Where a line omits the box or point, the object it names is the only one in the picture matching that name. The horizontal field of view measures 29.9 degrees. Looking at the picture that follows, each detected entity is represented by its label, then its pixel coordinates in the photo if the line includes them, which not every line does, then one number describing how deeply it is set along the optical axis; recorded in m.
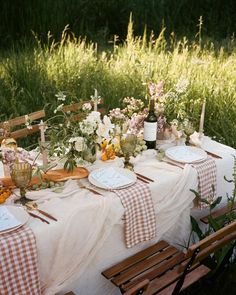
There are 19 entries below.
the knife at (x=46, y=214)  2.26
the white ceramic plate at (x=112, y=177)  2.53
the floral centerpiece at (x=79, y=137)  2.55
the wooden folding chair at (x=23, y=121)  3.19
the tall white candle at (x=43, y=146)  2.59
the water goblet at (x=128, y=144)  2.73
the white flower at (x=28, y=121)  2.56
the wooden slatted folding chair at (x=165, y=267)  2.22
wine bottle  2.95
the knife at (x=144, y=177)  2.67
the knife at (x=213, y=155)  3.05
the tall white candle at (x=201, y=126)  3.15
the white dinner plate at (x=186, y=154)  2.90
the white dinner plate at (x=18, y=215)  2.11
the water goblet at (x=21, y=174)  2.28
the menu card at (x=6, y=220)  2.11
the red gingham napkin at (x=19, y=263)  2.06
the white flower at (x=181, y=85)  2.99
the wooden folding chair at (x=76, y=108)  3.50
